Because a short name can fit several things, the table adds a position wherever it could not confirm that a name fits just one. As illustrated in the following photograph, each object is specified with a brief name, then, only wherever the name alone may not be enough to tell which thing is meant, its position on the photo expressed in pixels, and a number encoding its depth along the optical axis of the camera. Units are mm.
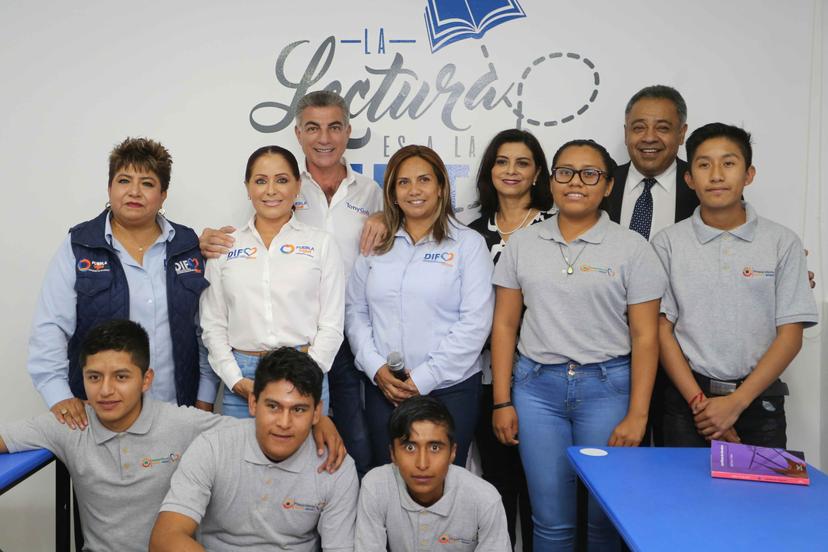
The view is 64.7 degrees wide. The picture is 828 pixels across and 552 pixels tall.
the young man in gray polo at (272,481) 1940
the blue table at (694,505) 1477
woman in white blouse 2250
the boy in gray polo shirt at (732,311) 2162
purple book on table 1776
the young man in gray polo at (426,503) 1940
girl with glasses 2182
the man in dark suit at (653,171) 2648
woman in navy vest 2215
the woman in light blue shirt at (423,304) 2312
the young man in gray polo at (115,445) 2014
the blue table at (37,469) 1840
